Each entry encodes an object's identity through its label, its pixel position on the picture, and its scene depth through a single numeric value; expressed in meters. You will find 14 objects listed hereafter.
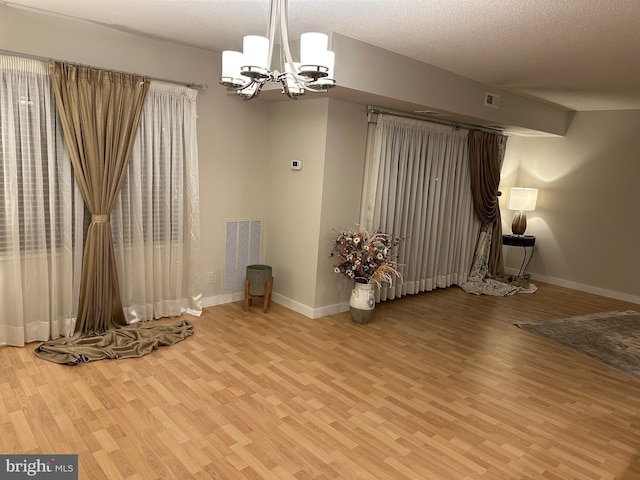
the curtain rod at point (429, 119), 4.86
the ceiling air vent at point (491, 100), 5.24
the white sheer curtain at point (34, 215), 3.46
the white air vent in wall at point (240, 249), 4.99
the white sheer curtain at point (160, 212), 4.10
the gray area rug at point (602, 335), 4.26
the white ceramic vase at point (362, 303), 4.64
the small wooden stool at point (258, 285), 4.79
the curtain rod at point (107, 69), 3.37
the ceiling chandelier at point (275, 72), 2.29
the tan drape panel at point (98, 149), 3.63
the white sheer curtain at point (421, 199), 5.05
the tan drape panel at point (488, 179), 6.24
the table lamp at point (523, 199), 6.81
